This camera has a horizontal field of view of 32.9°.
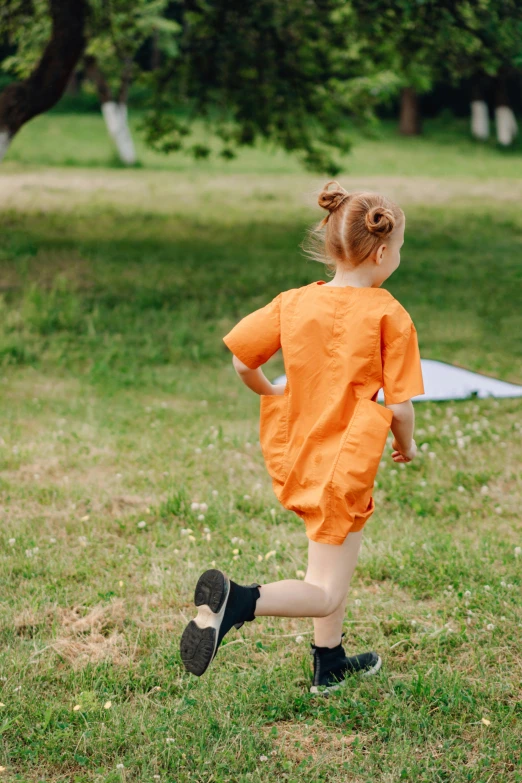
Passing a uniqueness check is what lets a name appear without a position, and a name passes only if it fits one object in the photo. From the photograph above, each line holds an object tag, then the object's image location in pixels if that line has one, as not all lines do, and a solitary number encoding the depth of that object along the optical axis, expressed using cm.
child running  296
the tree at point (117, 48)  1382
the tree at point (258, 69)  1345
